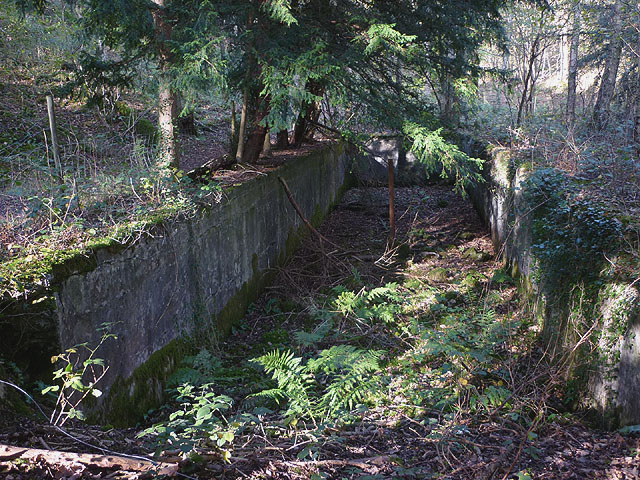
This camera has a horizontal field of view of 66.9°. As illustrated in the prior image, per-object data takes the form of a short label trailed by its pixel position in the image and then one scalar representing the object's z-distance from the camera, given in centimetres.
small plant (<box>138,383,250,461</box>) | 302
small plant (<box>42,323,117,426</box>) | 350
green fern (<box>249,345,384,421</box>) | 421
